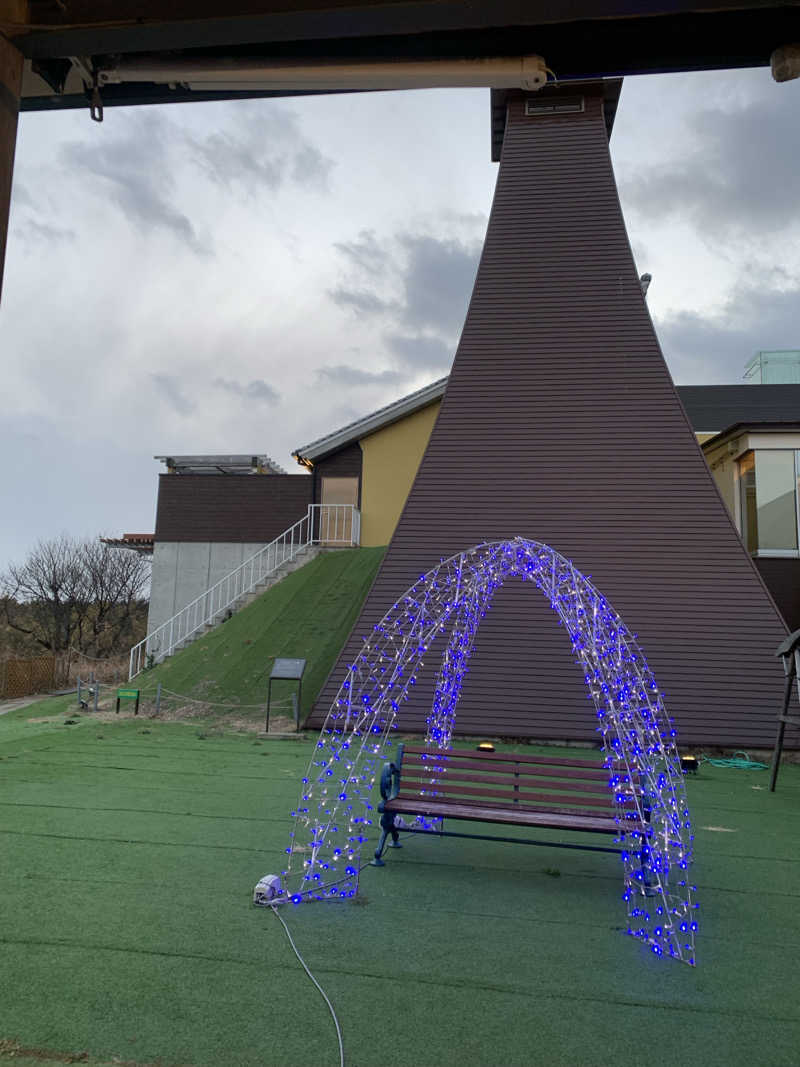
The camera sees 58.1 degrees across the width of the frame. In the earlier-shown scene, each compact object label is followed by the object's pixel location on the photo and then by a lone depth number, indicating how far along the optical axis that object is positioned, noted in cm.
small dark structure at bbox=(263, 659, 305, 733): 1105
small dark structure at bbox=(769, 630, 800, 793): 779
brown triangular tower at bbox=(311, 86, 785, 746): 1072
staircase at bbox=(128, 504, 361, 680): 1906
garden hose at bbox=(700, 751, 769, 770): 955
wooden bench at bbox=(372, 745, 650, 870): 463
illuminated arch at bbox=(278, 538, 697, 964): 425
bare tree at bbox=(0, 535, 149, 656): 2836
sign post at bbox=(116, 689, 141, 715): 1196
